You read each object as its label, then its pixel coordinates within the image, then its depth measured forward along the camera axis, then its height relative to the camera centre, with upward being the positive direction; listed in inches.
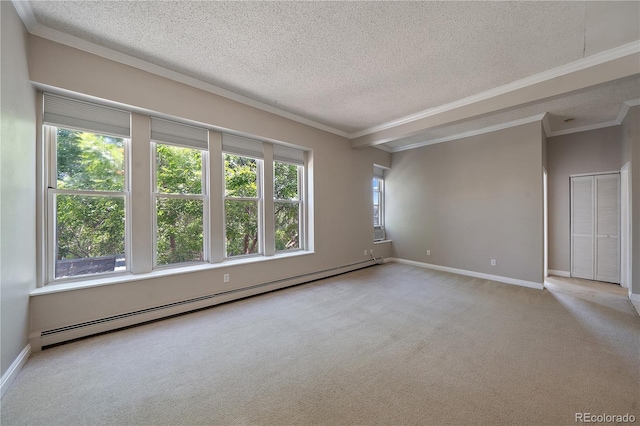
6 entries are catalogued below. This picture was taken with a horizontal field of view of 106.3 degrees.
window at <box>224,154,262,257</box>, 143.3 +5.3
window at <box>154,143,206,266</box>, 119.2 +5.2
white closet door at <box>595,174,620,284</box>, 169.6 -12.7
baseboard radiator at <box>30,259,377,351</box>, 87.8 -45.1
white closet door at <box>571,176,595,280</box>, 179.6 -12.5
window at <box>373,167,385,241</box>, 246.8 +8.7
